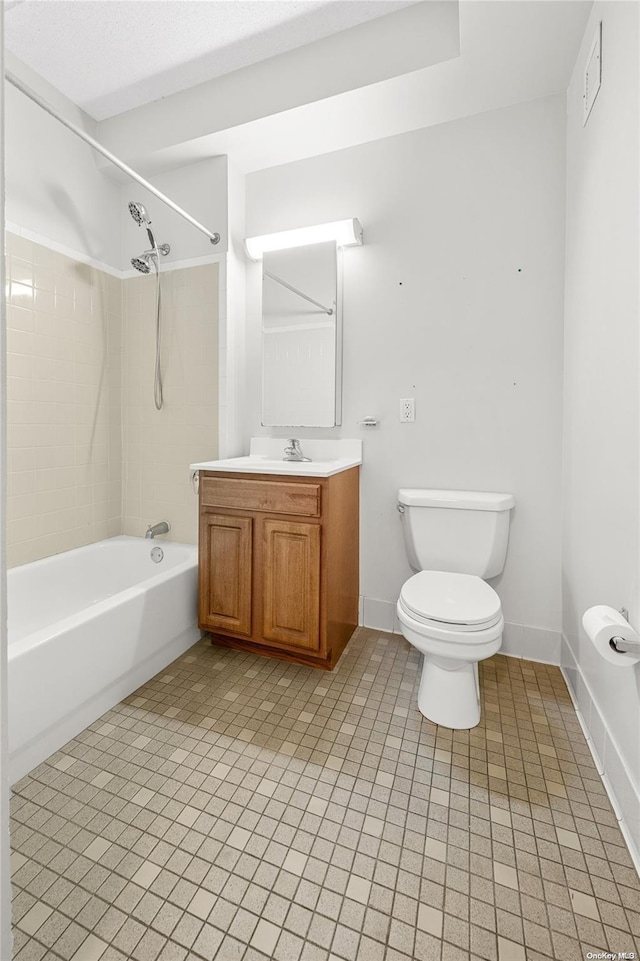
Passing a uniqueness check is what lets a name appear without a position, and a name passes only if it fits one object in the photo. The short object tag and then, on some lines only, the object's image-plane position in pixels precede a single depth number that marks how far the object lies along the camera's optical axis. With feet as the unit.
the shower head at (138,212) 7.12
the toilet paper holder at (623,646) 3.24
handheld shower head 7.74
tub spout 8.29
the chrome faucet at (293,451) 7.26
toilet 4.65
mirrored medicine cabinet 7.25
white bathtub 4.28
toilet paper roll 3.31
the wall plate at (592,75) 4.57
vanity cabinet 5.93
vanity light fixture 6.83
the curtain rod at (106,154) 4.84
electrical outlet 6.92
